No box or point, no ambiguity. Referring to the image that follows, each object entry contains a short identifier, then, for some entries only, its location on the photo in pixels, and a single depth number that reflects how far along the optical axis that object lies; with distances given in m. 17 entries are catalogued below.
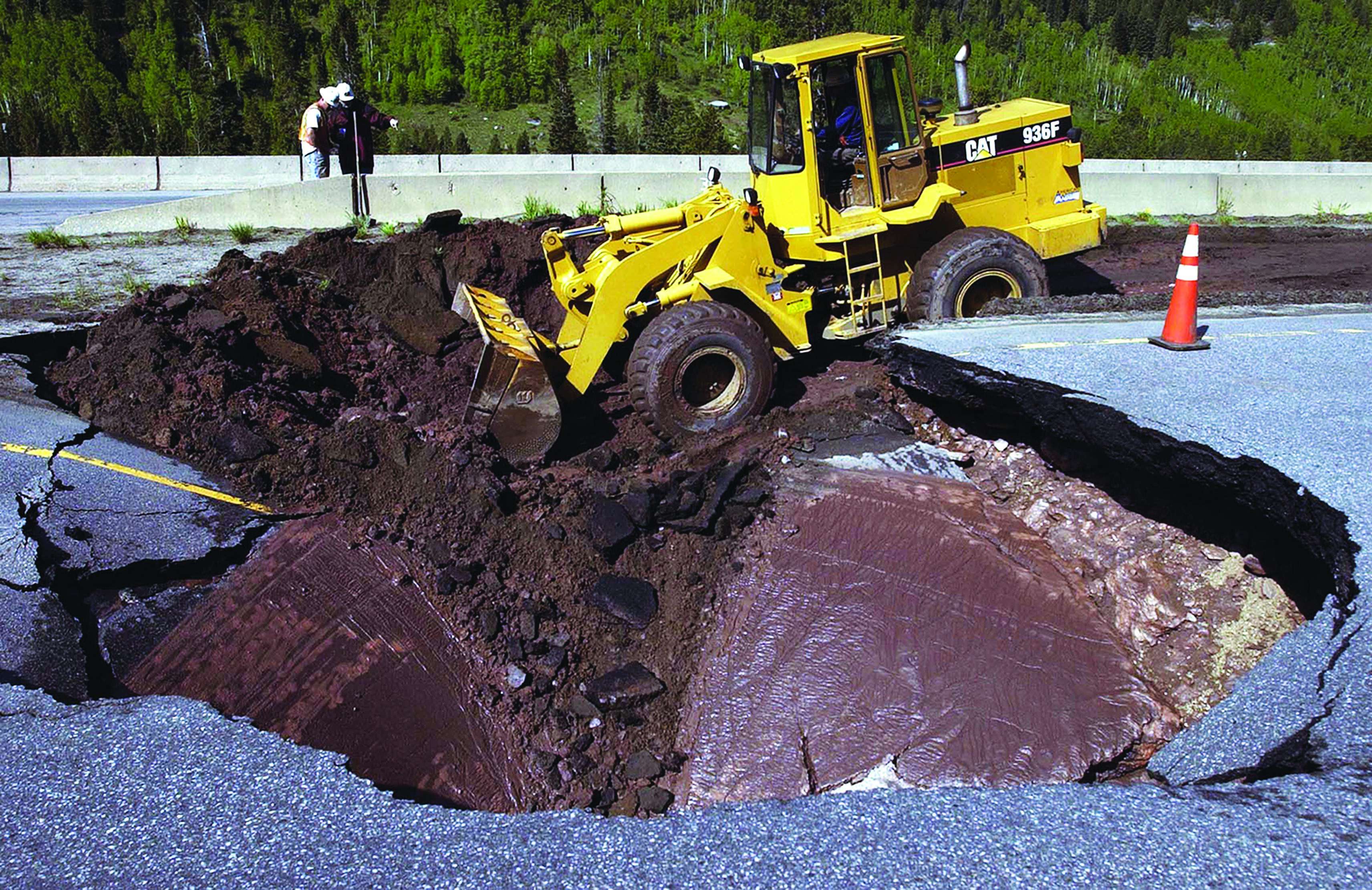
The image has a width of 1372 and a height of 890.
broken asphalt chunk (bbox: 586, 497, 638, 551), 6.70
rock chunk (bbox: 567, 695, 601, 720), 5.49
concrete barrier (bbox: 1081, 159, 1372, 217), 15.51
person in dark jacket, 14.08
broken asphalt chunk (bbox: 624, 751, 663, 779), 5.12
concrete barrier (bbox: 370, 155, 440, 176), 19.66
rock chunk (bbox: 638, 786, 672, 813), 4.96
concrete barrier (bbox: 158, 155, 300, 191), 20.38
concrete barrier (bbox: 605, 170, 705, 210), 14.47
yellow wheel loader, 8.01
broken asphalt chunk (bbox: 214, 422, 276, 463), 7.45
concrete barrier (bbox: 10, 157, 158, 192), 20.39
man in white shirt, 14.47
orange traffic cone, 7.61
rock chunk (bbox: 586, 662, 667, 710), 5.53
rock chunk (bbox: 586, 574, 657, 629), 6.16
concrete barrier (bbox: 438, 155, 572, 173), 19.69
